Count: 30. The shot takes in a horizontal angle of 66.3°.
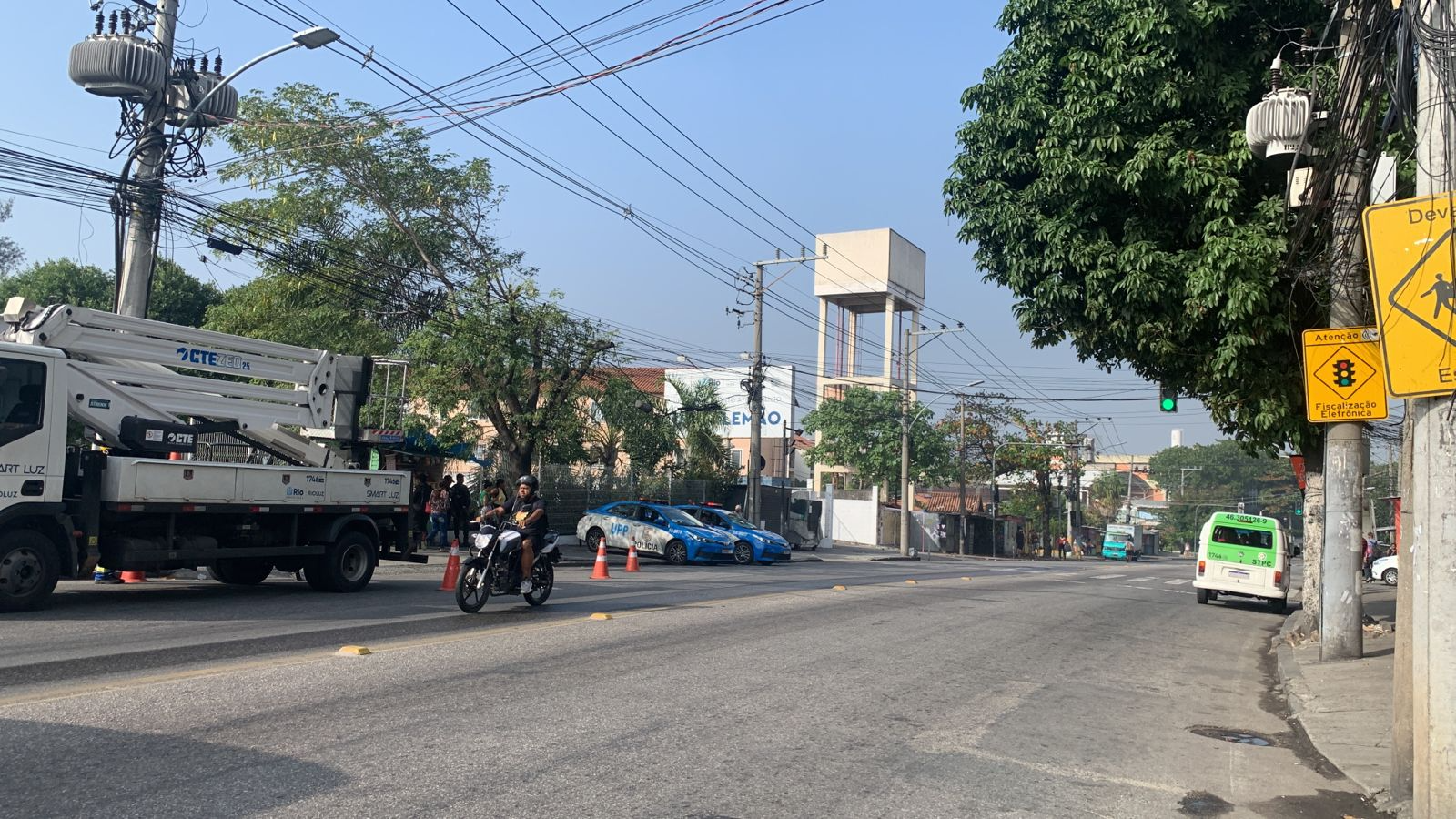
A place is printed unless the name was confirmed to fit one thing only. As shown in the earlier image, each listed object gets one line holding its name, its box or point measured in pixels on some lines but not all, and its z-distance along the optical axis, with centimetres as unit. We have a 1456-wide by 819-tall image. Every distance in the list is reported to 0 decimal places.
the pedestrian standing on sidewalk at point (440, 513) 2594
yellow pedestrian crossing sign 543
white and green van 2241
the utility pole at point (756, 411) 3622
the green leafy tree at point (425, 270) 2880
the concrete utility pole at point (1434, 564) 527
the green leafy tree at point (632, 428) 3350
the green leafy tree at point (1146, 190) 1288
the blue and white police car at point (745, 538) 2991
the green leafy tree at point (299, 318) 3053
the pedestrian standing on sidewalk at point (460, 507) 2599
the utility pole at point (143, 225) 1698
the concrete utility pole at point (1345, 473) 1180
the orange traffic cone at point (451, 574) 1609
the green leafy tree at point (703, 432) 4566
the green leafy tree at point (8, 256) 5077
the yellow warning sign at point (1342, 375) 1120
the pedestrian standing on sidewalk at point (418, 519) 1644
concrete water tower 5844
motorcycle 1305
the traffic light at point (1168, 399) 1695
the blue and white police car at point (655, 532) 2789
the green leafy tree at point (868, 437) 6369
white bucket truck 1157
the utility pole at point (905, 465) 4653
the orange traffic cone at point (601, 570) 2006
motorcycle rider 1378
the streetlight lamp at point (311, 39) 1642
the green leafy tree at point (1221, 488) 10825
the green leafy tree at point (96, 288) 4153
